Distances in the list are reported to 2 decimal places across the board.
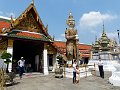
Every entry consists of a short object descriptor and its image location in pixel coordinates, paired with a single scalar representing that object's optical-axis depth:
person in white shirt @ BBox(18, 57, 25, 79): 6.64
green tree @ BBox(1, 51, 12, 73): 5.48
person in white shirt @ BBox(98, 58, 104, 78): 7.42
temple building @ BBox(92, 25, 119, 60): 13.02
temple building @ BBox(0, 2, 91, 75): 6.90
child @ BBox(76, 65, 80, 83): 5.91
